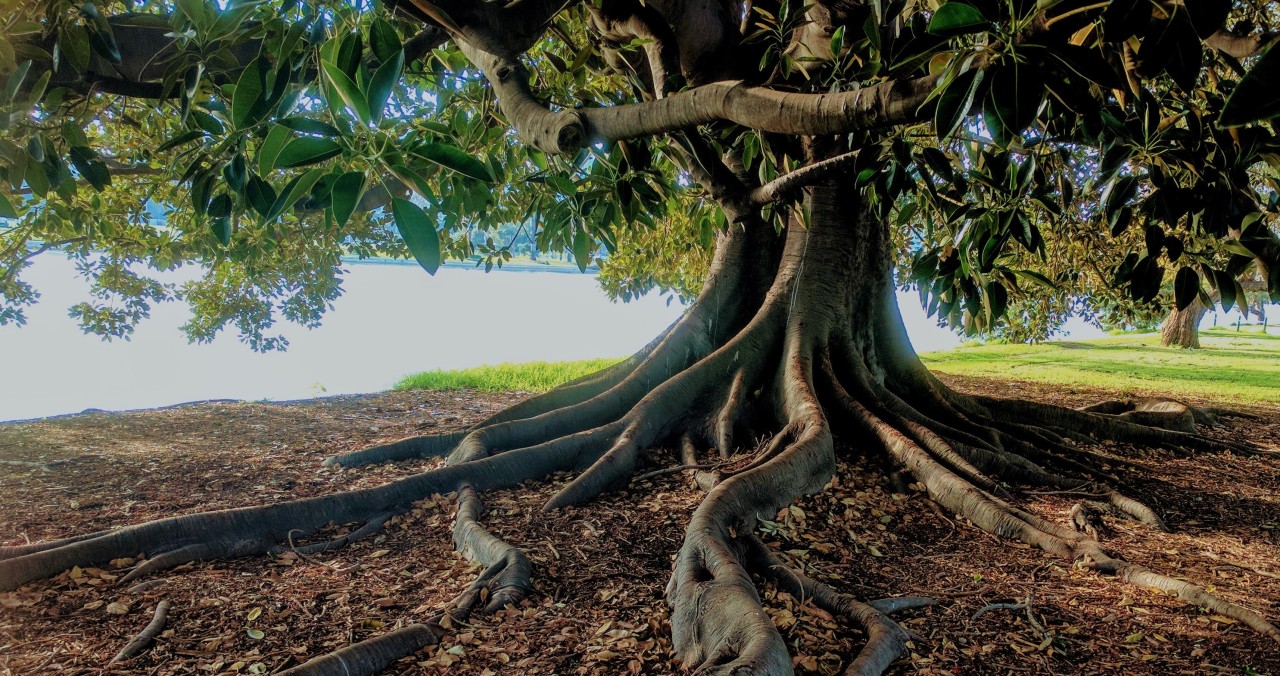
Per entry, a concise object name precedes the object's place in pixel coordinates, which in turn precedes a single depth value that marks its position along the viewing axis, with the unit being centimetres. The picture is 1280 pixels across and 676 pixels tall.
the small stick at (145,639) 229
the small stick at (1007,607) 266
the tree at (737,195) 139
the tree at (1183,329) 1485
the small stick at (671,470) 402
